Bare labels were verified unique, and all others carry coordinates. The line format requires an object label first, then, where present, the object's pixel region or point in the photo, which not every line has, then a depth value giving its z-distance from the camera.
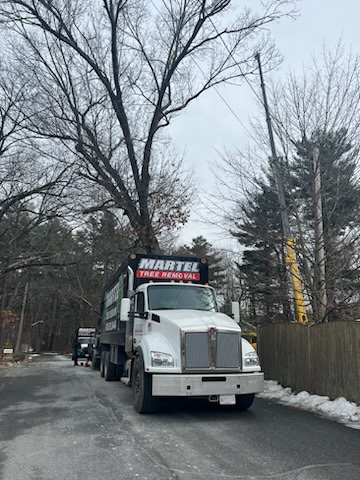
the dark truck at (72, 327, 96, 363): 27.94
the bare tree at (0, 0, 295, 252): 18.22
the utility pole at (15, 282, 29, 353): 45.57
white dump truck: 7.17
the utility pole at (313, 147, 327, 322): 10.30
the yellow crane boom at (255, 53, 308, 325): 10.66
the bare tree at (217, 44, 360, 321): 10.12
